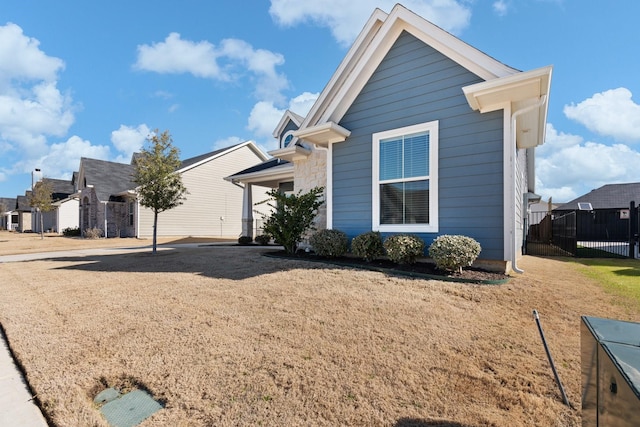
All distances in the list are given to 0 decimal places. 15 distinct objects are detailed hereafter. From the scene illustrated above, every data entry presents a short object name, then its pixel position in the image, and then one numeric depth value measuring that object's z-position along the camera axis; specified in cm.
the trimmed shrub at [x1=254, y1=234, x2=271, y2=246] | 1397
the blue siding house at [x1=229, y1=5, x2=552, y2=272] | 595
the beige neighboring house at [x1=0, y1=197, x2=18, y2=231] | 4550
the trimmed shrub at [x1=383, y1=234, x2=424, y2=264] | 633
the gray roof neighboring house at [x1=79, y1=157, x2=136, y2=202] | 2250
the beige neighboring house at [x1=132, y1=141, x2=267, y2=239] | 2086
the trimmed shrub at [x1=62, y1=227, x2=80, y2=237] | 2552
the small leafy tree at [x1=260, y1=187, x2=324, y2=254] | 809
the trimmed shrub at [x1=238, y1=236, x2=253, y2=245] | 1443
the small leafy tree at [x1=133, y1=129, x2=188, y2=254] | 1080
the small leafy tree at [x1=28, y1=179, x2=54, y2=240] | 2336
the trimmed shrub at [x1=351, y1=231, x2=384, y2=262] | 695
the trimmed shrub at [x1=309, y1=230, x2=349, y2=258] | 749
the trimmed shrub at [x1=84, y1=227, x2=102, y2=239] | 2103
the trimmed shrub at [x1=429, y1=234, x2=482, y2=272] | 555
